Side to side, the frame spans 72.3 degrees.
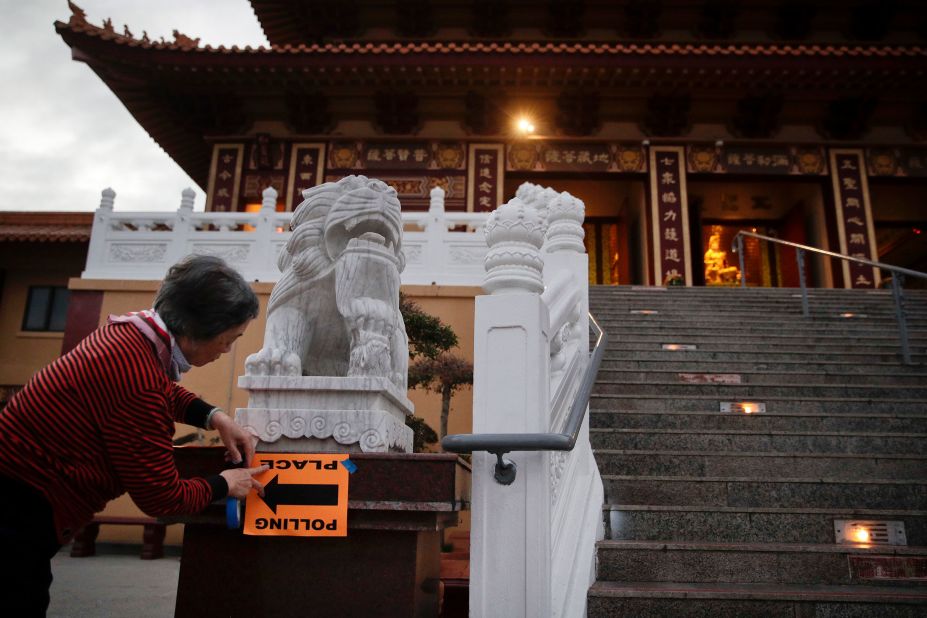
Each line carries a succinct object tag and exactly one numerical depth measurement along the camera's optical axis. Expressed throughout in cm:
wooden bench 658
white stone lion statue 249
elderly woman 152
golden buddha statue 1466
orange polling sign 208
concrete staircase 278
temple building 1059
